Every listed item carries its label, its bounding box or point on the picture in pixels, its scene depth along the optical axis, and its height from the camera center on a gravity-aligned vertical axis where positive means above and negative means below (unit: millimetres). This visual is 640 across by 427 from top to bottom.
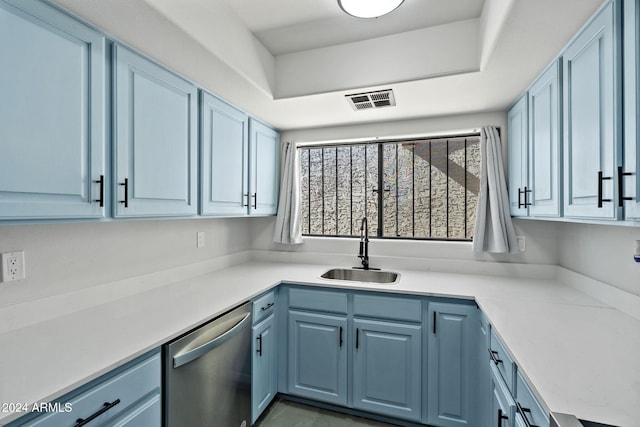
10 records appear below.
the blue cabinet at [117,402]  870 -611
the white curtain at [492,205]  2266 +61
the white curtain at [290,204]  2803 +80
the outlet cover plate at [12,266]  1214 -222
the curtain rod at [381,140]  2564 +666
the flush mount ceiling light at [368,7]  1349 +939
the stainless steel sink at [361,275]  2492 -528
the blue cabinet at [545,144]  1499 +375
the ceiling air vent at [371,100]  1984 +779
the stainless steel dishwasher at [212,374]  1254 -771
